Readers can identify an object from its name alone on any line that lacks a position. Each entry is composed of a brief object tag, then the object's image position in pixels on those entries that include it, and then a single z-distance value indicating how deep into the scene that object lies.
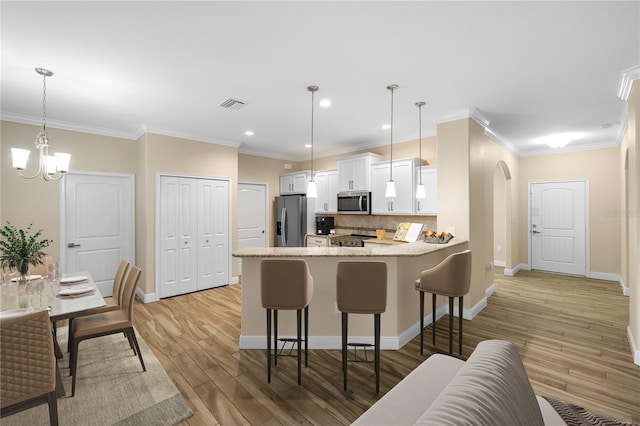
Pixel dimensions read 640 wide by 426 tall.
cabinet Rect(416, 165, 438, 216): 4.57
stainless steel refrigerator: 6.11
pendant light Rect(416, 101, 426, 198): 3.55
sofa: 0.90
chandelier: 2.75
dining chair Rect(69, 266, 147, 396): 2.43
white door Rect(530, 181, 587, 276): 5.96
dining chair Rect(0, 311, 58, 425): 1.60
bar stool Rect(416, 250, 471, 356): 2.81
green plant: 2.48
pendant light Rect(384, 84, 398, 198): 3.52
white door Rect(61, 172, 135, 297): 4.37
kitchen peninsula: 3.02
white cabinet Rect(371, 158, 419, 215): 4.80
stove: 5.23
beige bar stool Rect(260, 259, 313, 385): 2.35
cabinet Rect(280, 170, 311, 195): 6.36
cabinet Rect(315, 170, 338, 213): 6.04
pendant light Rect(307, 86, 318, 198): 3.40
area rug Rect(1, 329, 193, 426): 2.04
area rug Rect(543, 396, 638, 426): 1.32
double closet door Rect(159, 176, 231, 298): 4.74
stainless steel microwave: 5.39
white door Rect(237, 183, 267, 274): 6.17
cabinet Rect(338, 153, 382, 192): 5.35
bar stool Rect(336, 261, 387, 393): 2.33
